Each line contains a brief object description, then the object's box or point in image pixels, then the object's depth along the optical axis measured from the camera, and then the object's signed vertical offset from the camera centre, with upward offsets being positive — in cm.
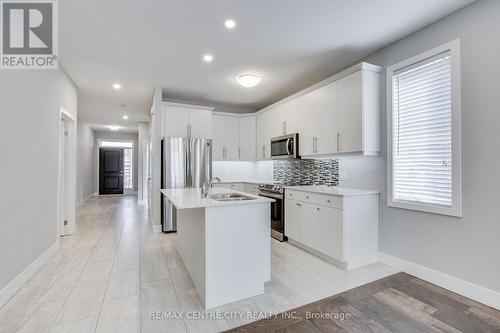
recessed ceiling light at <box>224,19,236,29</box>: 239 +147
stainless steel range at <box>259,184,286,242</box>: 381 -72
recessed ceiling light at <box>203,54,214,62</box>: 313 +148
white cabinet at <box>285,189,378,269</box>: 277 -76
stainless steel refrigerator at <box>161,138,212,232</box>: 433 +2
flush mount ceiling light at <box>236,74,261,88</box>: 342 +128
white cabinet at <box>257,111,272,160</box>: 473 +65
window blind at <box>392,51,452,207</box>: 236 +36
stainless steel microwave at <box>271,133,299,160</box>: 389 +35
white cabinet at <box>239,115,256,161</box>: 525 +65
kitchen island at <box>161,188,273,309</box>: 203 -73
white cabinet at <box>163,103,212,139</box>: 450 +90
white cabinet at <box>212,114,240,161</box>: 520 +66
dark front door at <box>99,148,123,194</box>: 978 -16
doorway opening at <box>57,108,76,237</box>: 408 -13
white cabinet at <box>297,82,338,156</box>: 321 +66
